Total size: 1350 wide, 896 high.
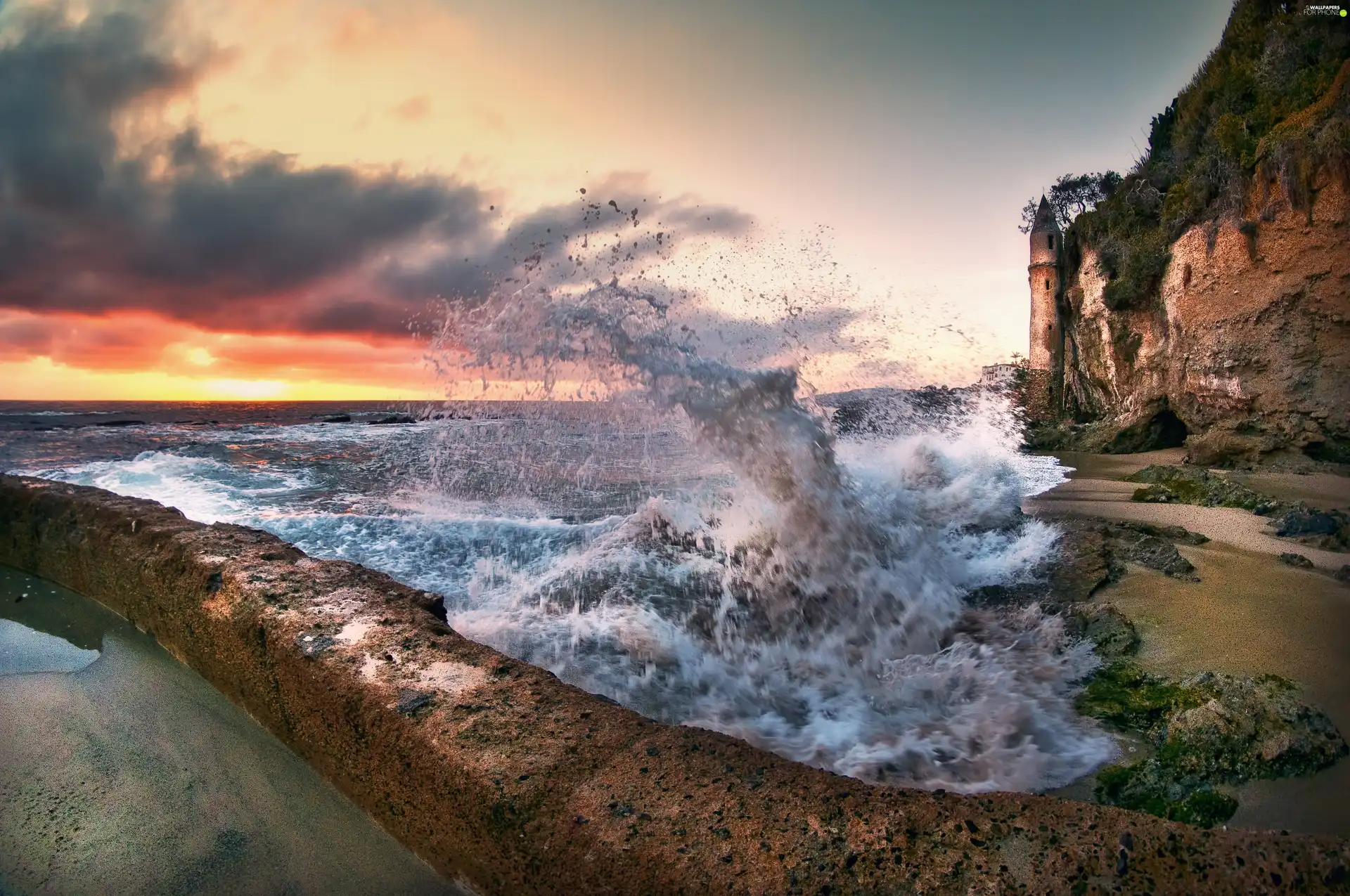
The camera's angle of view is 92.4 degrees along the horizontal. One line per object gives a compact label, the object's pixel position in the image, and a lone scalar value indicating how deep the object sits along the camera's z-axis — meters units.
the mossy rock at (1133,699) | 2.58
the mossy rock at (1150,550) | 4.23
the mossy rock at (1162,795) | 1.94
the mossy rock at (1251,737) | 2.14
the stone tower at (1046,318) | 25.36
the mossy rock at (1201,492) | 6.77
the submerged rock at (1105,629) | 3.20
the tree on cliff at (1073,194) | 30.39
